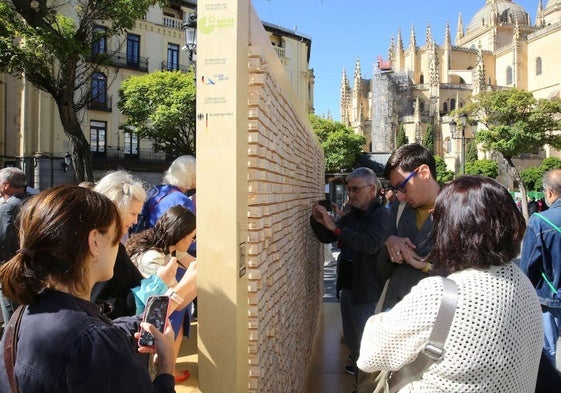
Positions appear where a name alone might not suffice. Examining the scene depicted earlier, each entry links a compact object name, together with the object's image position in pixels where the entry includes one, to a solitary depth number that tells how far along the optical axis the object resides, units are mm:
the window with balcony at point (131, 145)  29188
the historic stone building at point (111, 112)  22156
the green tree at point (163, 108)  22906
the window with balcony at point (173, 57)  31453
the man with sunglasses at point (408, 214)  2592
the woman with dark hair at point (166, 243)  2990
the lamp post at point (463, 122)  17359
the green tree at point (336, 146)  41344
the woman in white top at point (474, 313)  1423
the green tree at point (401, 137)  62344
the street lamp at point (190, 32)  6992
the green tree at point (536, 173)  35812
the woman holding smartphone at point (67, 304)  1192
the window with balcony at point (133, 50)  29500
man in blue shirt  3988
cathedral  58531
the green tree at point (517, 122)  29734
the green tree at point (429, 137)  59406
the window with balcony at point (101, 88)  26977
